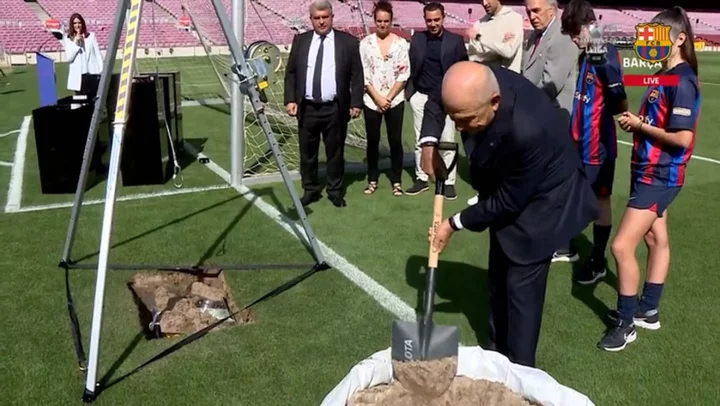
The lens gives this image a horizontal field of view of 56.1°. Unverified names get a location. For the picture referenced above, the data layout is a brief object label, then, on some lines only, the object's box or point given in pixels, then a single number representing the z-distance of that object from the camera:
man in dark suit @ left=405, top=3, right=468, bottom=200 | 6.63
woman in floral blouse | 7.11
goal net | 8.98
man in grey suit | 5.07
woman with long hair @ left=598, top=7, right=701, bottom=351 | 3.67
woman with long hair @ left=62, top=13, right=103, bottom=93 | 10.56
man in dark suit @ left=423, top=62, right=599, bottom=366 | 2.79
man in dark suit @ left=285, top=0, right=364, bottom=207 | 6.44
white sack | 2.74
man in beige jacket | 6.35
